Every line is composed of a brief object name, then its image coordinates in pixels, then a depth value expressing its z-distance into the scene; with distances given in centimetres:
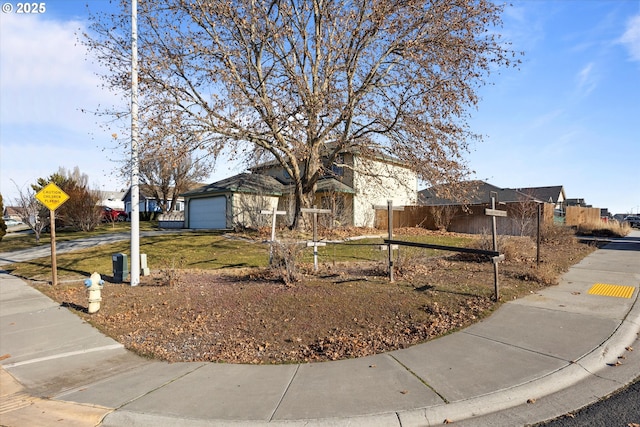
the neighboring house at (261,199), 2320
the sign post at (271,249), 874
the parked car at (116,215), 3947
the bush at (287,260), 795
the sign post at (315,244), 898
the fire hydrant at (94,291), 700
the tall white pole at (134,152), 950
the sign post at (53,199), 1021
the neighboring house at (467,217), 2292
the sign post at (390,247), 777
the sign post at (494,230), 634
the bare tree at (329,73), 1330
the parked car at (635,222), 4008
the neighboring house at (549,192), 3594
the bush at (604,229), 2298
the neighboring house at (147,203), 4136
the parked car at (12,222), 5657
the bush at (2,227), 2312
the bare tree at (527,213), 1514
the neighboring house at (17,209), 2374
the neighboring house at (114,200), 6645
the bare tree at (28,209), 2324
